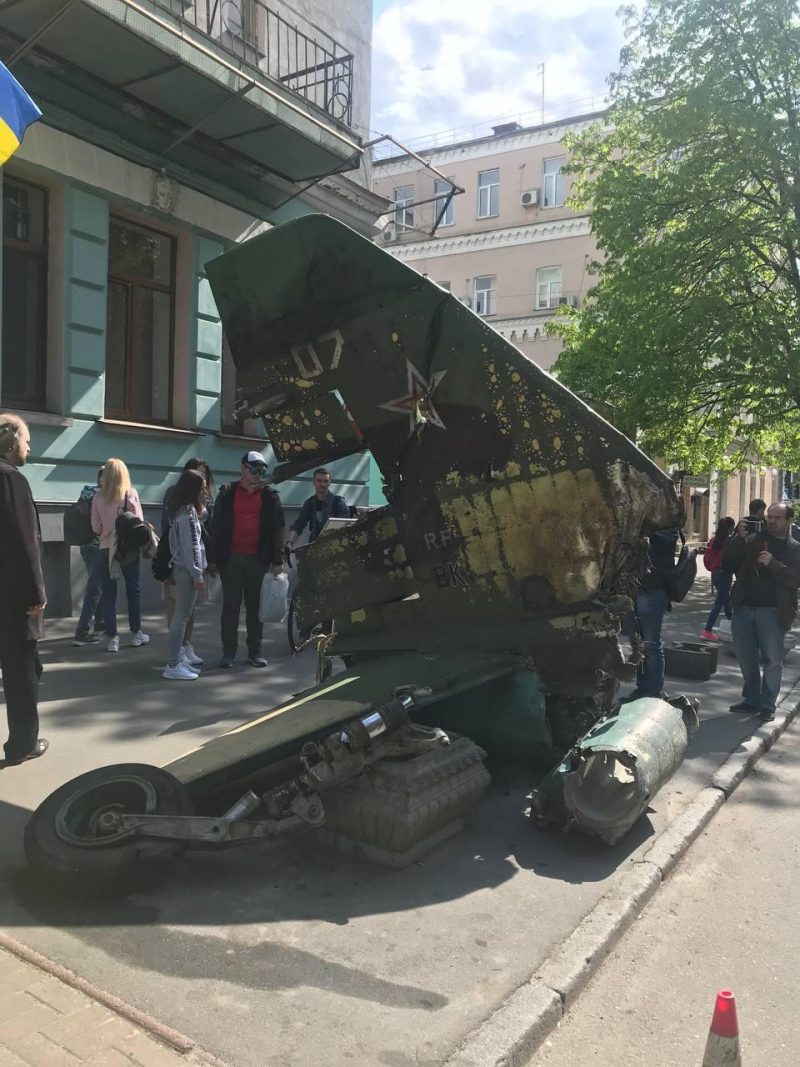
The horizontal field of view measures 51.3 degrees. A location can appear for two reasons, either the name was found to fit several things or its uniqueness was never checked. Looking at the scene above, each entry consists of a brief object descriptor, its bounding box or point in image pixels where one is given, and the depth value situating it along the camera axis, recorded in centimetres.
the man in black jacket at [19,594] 455
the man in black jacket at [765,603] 689
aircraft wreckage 377
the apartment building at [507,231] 3225
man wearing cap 757
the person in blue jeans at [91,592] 812
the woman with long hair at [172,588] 732
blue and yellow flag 441
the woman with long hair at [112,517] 789
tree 1478
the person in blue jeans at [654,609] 655
